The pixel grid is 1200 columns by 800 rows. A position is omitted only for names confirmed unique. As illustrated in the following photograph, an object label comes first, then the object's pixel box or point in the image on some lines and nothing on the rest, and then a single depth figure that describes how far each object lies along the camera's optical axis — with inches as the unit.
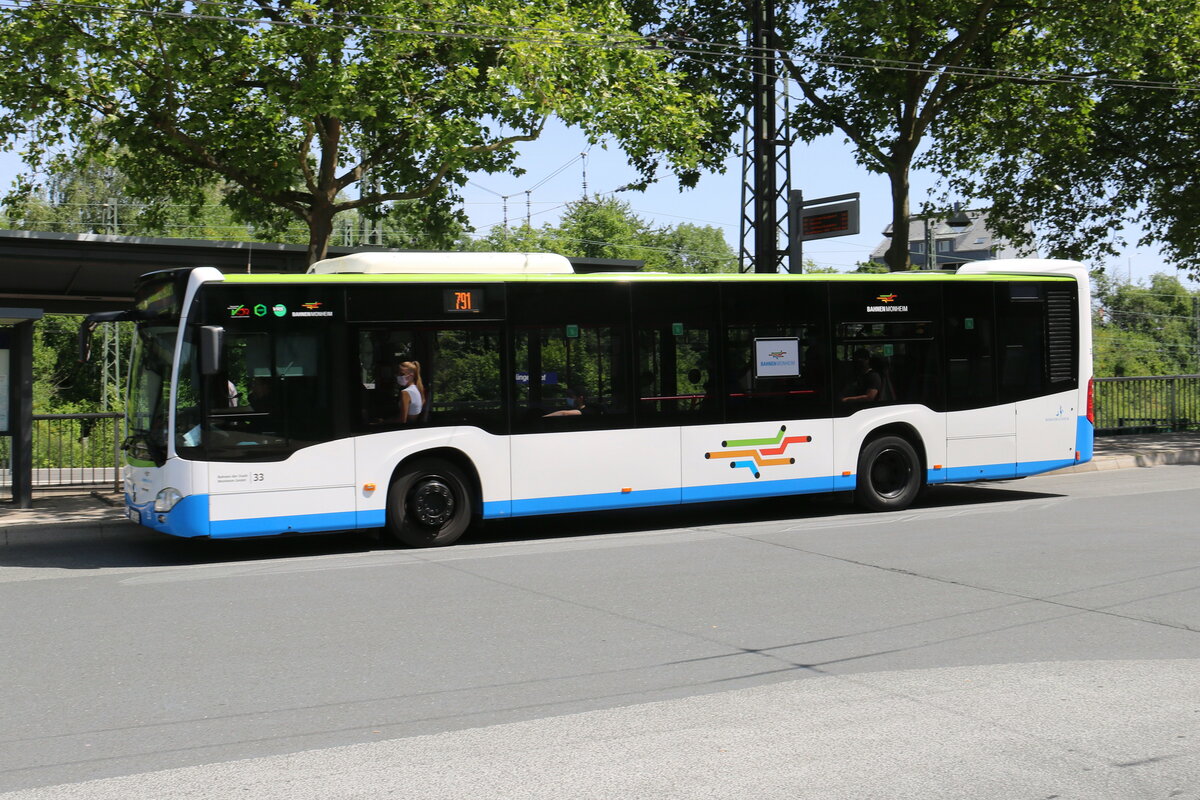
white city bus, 442.3
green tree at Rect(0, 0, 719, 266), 585.9
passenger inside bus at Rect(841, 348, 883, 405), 558.3
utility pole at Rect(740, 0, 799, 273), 778.2
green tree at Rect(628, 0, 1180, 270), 857.5
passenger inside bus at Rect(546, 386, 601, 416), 497.7
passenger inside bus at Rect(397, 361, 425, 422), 467.5
